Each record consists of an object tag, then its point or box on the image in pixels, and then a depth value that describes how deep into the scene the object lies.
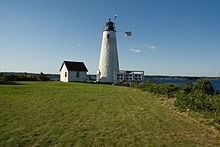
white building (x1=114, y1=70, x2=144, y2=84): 20.37
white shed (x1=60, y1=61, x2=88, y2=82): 22.59
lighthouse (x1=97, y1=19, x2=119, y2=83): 21.24
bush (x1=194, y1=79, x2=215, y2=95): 8.45
